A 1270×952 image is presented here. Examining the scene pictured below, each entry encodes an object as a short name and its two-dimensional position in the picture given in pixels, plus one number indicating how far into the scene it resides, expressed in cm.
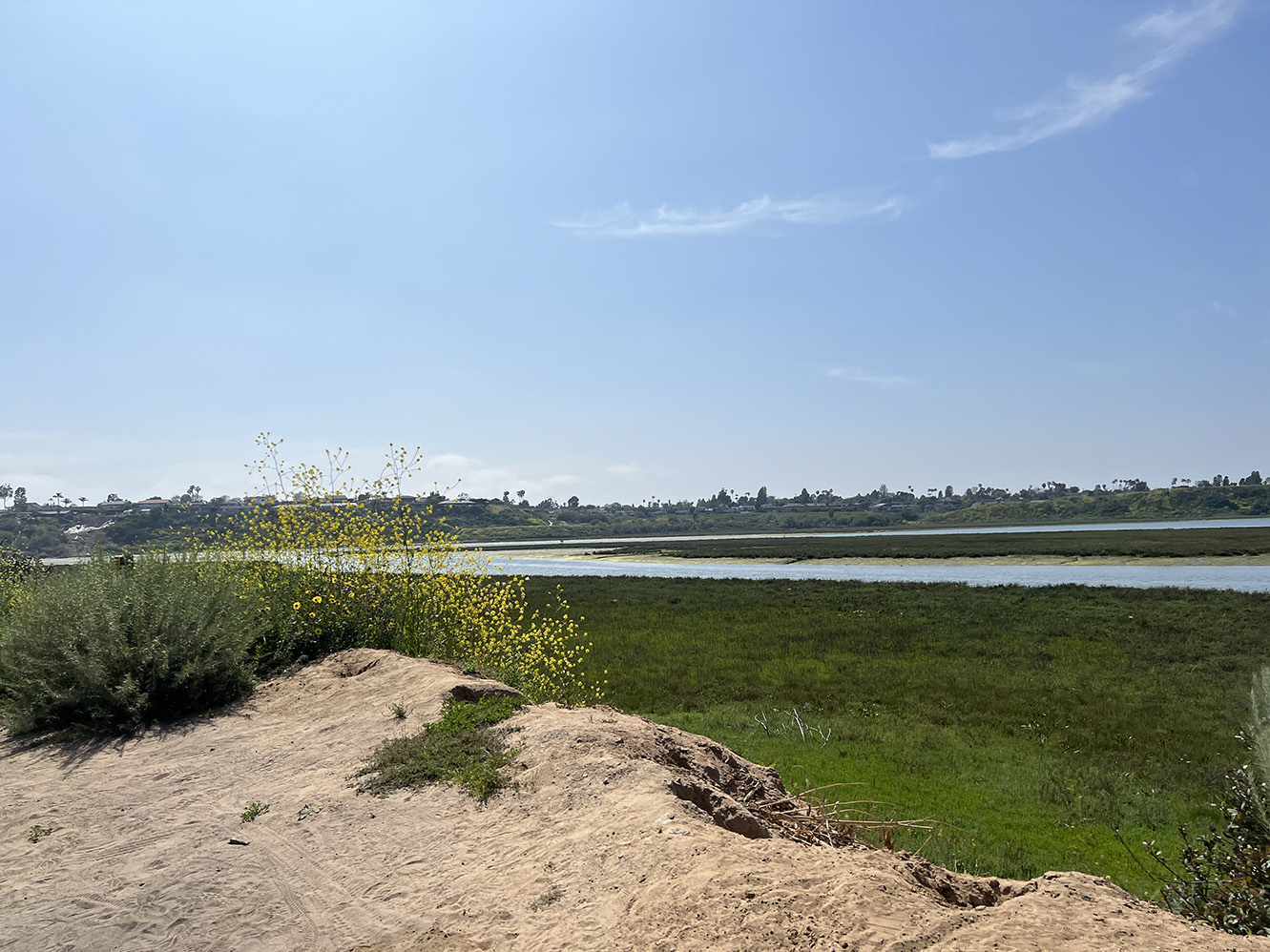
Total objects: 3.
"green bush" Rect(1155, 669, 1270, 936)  386
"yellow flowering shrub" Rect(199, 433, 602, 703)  1023
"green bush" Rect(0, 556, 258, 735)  761
